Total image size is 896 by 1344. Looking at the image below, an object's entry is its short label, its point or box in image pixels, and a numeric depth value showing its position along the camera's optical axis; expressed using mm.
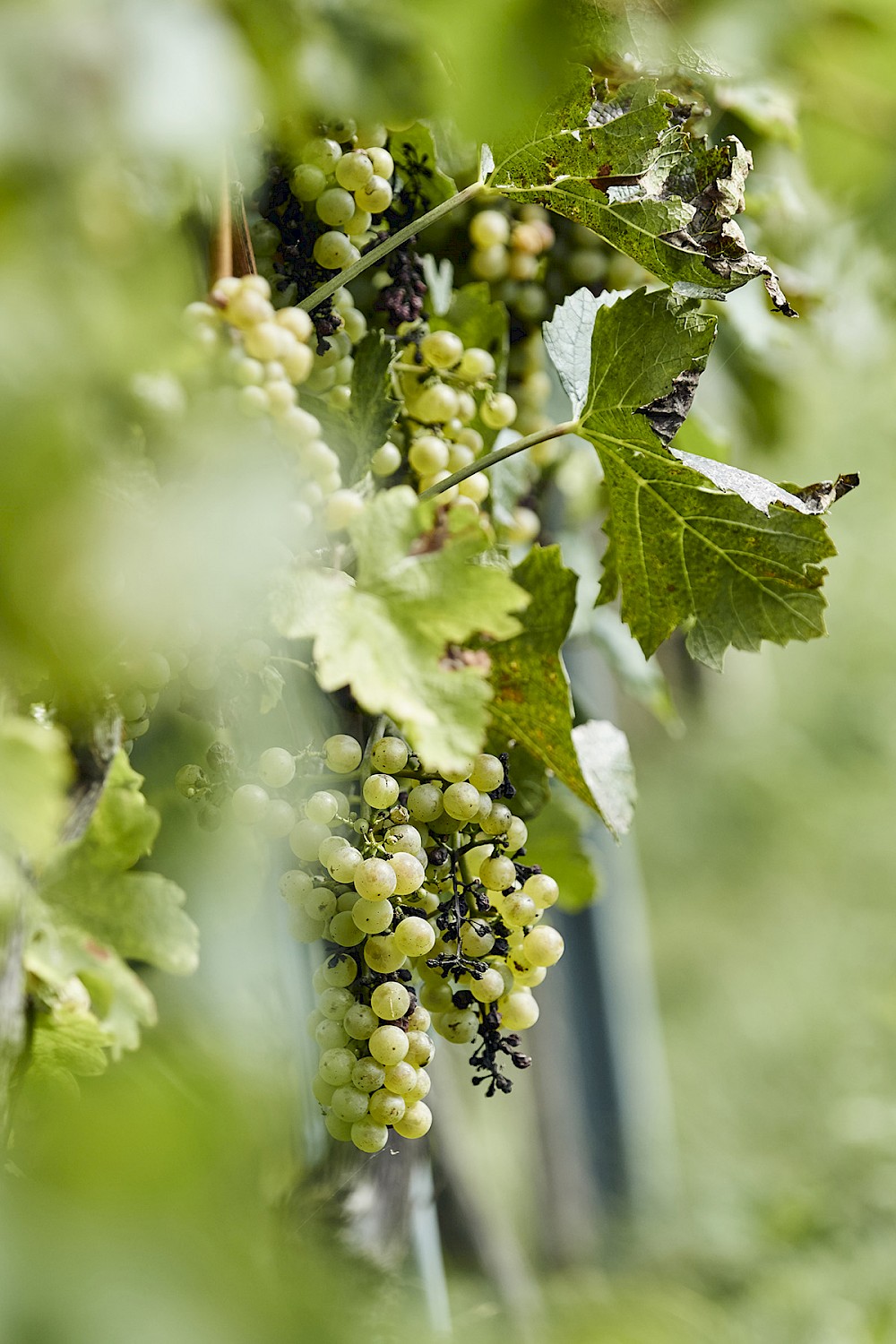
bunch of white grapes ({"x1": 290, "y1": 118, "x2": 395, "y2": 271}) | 1882
